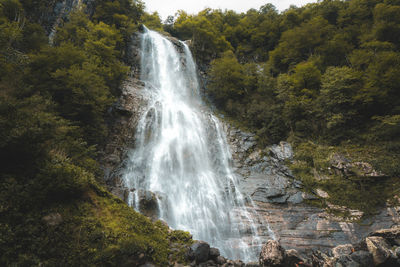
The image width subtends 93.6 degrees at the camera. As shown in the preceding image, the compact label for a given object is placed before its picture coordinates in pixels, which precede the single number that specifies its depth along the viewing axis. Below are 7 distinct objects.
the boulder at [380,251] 5.45
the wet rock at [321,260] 5.57
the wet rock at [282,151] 15.01
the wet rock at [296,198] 12.07
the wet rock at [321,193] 11.97
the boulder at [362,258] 5.35
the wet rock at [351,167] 11.55
